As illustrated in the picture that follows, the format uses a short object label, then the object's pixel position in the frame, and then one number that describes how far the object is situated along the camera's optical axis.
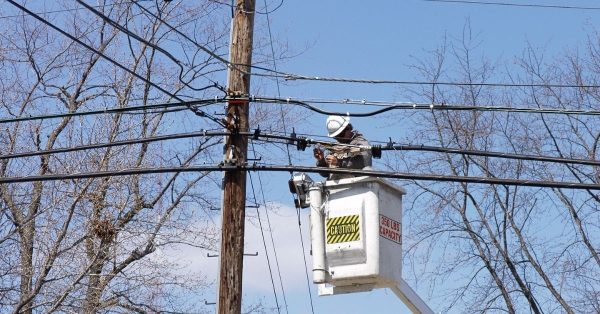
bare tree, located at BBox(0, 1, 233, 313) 16.03
